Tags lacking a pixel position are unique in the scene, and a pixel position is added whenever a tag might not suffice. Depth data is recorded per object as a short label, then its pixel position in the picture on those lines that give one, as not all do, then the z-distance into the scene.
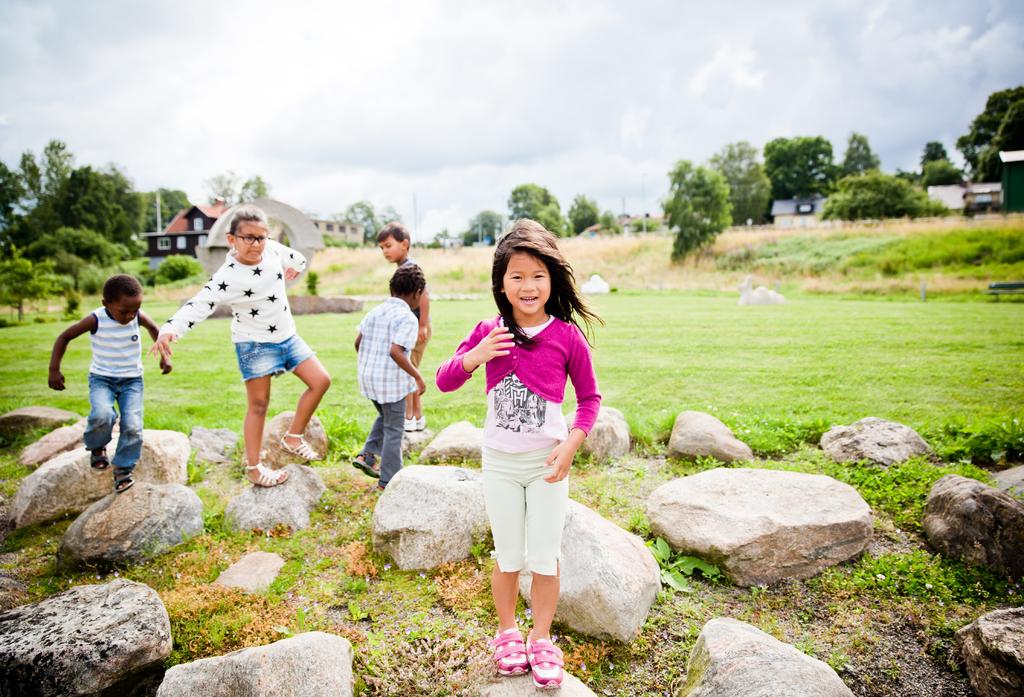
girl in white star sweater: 4.12
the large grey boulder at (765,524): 3.44
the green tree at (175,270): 46.00
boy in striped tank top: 4.48
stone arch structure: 22.00
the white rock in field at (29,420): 6.54
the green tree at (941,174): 62.67
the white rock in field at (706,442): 5.02
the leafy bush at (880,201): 43.94
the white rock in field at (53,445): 5.63
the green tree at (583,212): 86.44
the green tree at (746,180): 65.75
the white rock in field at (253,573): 3.47
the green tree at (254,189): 69.31
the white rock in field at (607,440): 5.17
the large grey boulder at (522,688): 2.46
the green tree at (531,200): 75.30
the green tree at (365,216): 97.19
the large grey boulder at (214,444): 5.64
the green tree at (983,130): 37.28
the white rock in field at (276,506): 4.17
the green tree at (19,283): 20.30
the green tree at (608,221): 87.50
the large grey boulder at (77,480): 4.39
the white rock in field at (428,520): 3.62
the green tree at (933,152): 76.50
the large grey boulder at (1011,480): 3.73
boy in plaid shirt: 4.37
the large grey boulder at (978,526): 3.24
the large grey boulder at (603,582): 2.95
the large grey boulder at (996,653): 2.38
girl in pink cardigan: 2.41
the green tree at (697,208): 38.62
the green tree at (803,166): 76.12
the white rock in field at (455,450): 5.10
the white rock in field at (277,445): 5.10
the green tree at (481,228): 85.14
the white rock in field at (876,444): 4.67
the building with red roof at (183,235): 57.69
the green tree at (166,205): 75.12
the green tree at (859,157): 76.00
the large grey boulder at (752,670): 2.25
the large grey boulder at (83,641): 2.50
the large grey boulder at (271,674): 2.45
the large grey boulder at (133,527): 3.71
